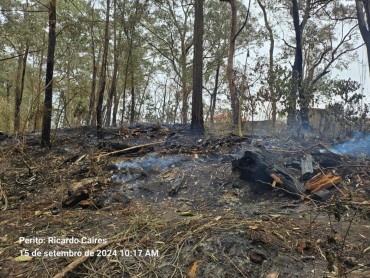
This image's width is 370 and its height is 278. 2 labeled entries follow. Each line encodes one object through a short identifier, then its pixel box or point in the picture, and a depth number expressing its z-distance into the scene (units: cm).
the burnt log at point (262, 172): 488
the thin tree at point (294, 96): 949
